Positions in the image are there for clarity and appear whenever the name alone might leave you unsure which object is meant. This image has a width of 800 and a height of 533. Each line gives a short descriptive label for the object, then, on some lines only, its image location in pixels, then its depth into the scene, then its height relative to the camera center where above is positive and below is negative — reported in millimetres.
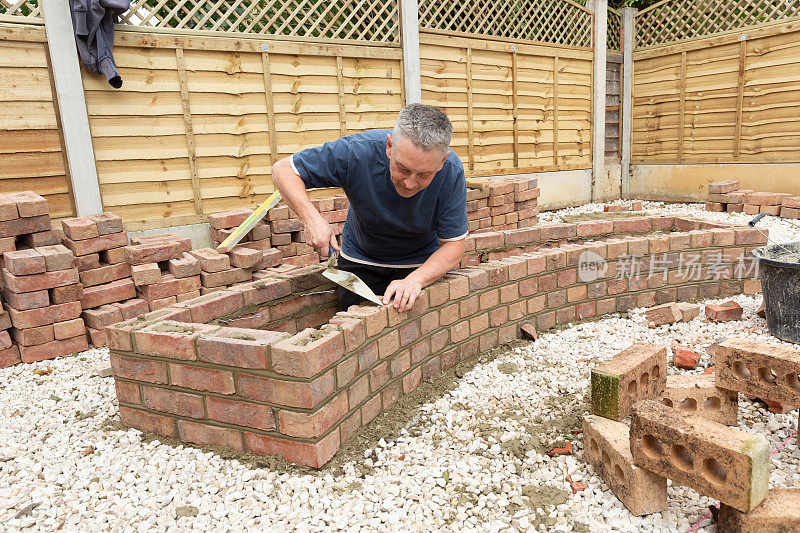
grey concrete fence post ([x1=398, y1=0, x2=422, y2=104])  7512 +1755
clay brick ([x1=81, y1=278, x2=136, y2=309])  4172 -795
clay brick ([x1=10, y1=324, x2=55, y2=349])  3852 -995
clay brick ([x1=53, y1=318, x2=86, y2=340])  3963 -993
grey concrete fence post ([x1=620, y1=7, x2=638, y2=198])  10648 +1385
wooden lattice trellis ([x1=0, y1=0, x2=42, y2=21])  5012 +1795
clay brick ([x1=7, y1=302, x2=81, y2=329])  3816 -855
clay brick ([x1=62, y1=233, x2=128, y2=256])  4148 -395
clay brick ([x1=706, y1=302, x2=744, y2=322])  4004 -1196
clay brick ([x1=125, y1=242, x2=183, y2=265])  4375 -519
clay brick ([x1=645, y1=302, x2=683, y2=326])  3986 -1181
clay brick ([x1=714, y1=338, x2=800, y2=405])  2324 -986
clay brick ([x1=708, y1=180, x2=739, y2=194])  8484 -547
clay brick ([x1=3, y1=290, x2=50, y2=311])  3782 -725
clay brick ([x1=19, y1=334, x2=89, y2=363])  3875 -1125
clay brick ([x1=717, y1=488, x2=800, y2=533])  1742 -1204
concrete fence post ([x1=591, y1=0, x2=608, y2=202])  10133 +1294
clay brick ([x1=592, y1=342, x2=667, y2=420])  2479 -1058
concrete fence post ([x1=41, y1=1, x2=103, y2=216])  5160 +865
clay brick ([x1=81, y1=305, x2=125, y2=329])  4086 -946
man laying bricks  2855 -119
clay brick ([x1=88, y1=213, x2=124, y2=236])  4254 -245
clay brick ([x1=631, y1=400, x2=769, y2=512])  1715 -1013
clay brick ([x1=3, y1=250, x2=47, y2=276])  3730 -453
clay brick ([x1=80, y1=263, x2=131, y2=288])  4199 -649
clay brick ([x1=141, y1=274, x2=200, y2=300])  4352 -811
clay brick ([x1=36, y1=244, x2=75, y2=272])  3830 -446
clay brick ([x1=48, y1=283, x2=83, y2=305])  3920 -721
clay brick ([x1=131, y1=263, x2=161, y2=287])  4266 -671
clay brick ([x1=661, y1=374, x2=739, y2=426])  2578 -1194
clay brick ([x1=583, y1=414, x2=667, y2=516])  2025 -1233
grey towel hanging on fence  5105 +1570
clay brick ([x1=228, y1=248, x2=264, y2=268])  4633 -639
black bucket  3449 -958
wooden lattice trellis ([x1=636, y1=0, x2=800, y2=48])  9070 +2474
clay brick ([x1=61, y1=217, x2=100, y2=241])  4117 -267
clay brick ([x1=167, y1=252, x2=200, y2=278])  4461 -662
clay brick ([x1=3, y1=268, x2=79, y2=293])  3758 -592
